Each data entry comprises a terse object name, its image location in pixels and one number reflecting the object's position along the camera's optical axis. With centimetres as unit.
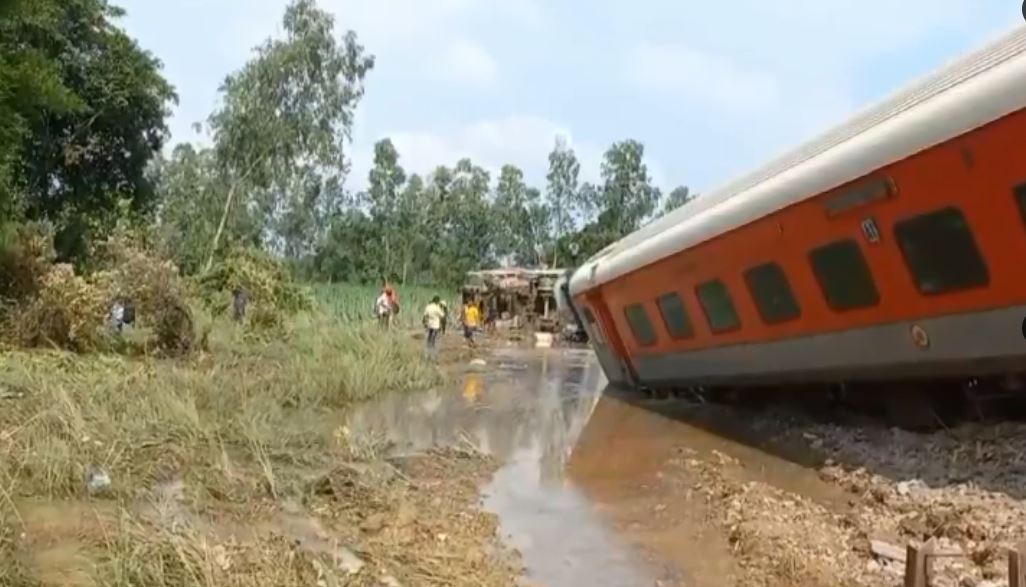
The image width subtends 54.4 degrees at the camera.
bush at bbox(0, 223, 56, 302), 1512
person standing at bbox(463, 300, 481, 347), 2766
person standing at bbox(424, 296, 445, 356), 2136
